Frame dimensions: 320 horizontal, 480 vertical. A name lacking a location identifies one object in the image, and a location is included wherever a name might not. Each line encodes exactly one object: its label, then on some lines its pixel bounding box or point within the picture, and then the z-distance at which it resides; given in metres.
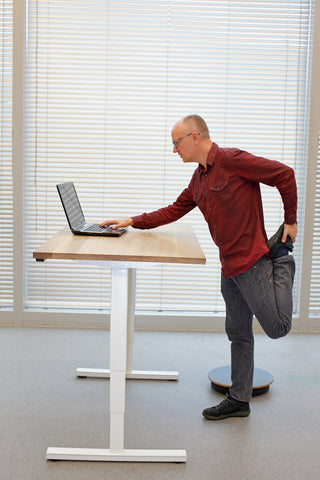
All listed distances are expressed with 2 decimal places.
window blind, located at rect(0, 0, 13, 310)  4.14
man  2.62
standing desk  2.25
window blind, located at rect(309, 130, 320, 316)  4.30
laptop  2.75
